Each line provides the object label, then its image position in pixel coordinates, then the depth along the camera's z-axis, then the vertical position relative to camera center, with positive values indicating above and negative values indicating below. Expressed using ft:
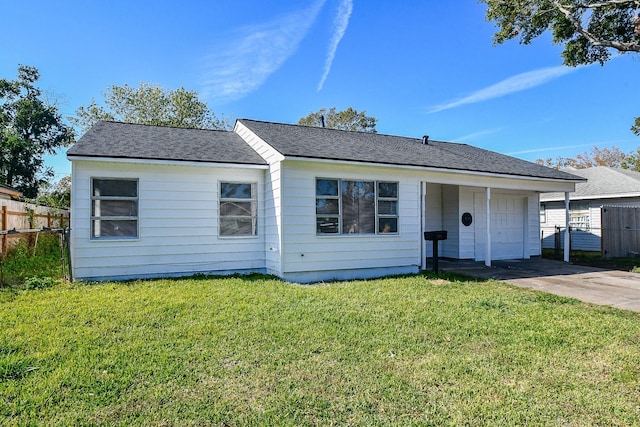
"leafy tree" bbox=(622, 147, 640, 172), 110.33 +18.85
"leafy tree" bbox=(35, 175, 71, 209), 74.53 +8.08
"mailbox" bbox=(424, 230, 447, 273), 29.81 -1.56
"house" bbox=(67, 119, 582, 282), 25.67 +1.48
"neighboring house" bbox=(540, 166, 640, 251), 51.62 +2.33
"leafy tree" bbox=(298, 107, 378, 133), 107.45 +30.99
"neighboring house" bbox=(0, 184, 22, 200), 52.60 +4.68
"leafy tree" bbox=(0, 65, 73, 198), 76.59 +21.16
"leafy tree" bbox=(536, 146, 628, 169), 128.57 +23.30
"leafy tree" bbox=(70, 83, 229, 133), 86.33 +28.60
